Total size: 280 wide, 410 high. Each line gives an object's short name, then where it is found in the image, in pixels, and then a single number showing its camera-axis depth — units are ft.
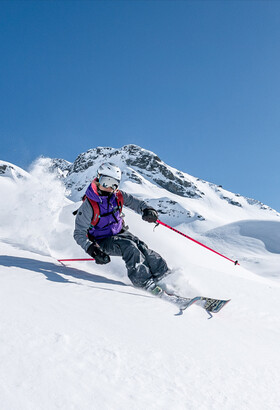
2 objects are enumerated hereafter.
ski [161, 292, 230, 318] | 10.73
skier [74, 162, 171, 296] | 13.16
